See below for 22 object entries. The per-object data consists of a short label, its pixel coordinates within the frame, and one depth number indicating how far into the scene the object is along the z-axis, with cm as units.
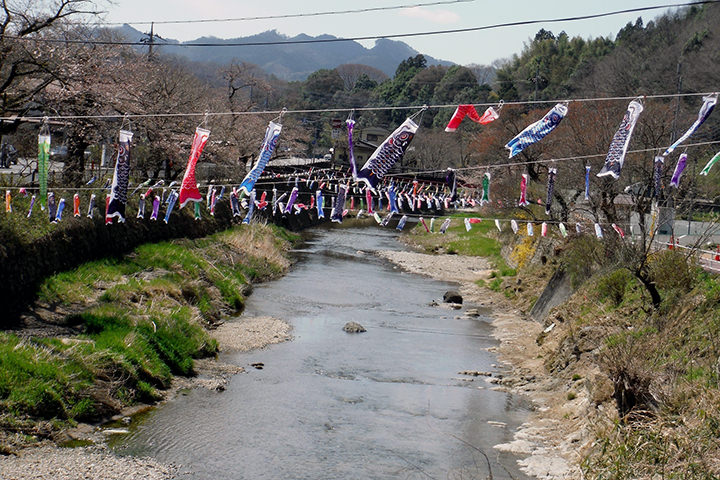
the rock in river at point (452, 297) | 3231
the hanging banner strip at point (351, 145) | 1606
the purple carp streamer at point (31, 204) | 2119
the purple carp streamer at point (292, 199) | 2611
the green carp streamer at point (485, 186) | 2590
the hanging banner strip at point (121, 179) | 1636
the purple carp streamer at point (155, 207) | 2609
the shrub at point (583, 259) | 2468
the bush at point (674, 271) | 1831
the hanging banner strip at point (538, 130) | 1501
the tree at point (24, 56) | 1989
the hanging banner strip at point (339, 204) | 2476
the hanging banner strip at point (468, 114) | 1497
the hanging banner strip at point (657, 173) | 1886
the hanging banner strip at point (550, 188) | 2479
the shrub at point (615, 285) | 2175
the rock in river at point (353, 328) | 2520
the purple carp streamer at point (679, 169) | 1752
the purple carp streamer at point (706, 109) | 1353
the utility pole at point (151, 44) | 4085
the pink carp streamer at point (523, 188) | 2578
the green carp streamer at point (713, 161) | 1627
